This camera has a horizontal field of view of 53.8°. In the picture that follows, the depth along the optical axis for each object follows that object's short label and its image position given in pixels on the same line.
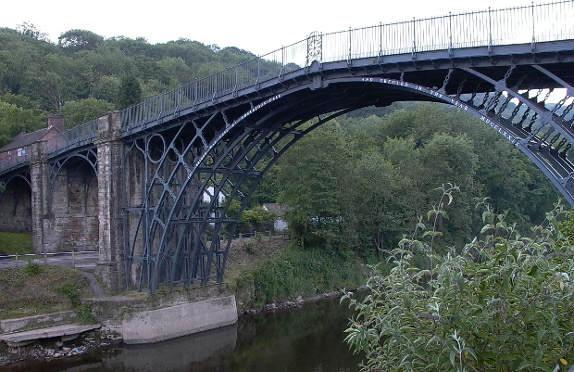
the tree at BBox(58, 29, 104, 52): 102.56
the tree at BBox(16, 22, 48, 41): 107.96
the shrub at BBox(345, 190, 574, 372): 4.53
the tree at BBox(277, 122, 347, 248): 32.84
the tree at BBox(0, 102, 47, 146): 45.34
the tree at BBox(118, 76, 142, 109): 42.75
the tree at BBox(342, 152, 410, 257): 36.06
